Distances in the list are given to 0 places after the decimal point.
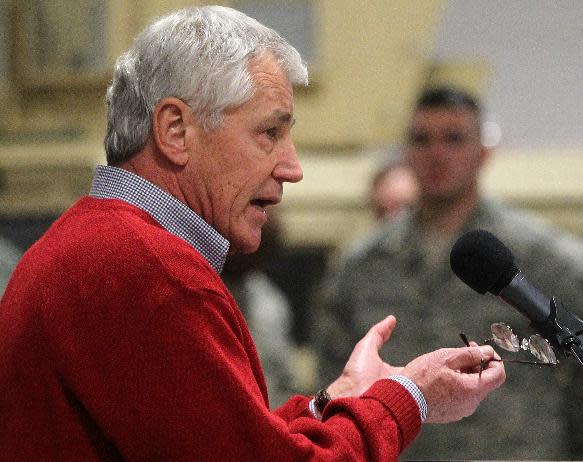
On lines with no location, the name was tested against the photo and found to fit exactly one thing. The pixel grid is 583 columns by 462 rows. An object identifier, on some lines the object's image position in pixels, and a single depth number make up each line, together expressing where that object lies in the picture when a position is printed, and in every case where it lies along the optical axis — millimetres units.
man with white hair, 5234
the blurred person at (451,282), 6188
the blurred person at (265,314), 7000
